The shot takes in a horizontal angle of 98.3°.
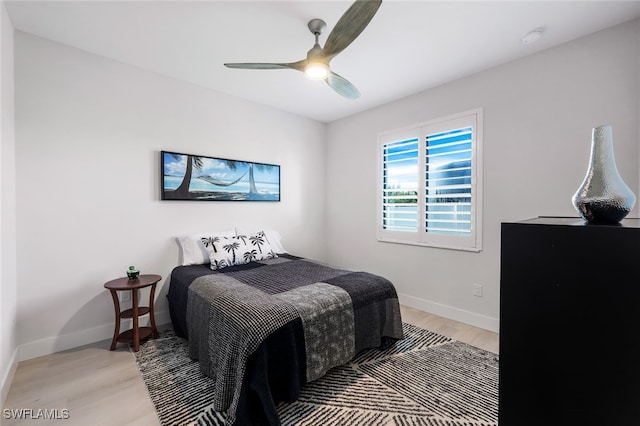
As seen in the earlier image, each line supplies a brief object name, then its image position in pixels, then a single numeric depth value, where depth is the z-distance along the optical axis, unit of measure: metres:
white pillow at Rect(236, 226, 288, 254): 3.50
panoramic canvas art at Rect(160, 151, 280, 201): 2.95
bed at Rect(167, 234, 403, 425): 1.55
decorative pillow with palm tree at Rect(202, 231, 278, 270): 2.84
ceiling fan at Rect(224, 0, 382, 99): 1.52
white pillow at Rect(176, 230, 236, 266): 2.94
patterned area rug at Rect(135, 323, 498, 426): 1.63
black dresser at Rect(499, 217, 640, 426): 0.65
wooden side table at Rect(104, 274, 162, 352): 2.34
